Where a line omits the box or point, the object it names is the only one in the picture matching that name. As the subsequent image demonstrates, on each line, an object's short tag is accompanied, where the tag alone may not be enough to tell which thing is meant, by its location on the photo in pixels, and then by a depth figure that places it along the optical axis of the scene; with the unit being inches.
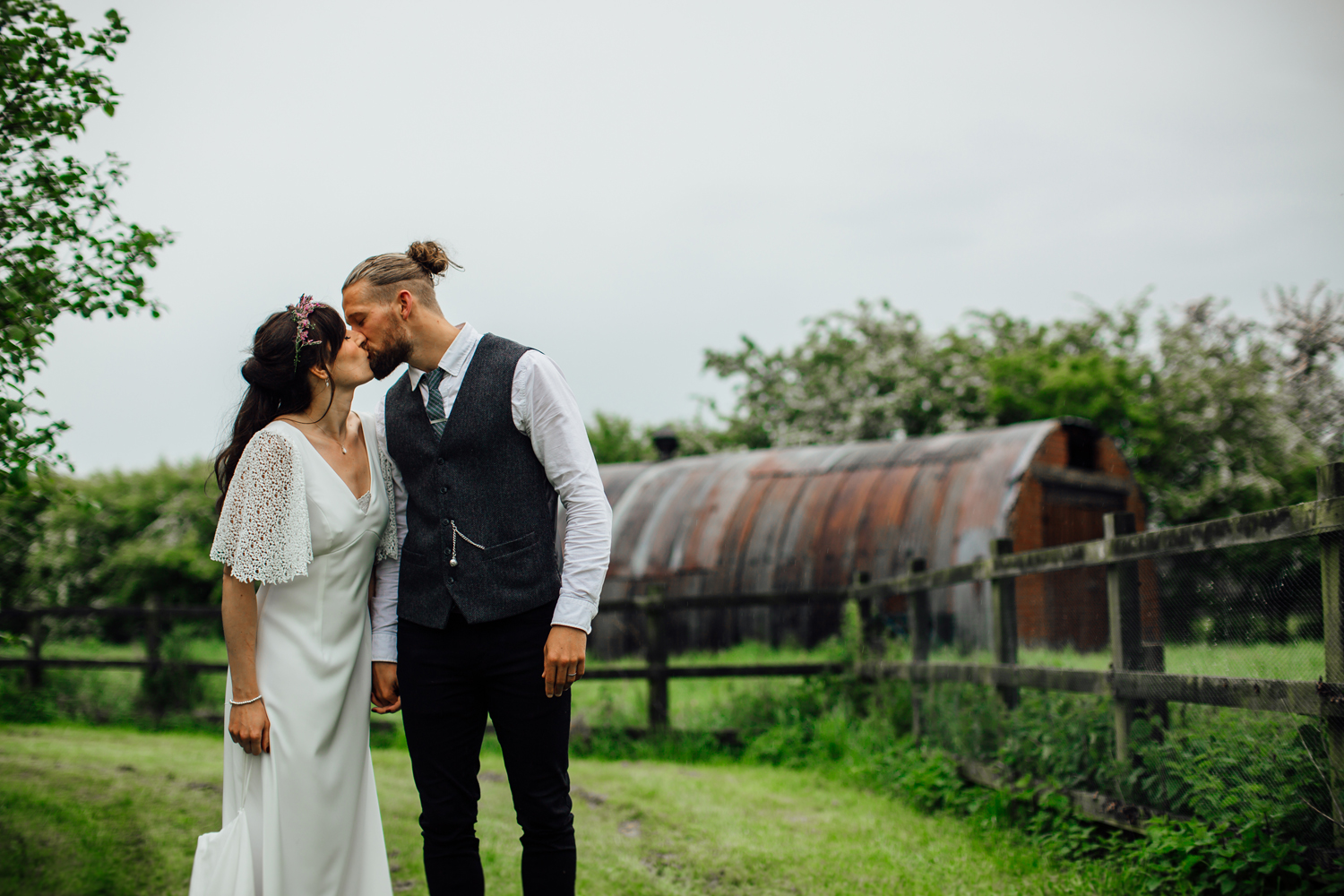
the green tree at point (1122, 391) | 644.7
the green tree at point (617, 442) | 918.4
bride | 93.2
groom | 94.7
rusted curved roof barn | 382.9
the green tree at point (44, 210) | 119.3
